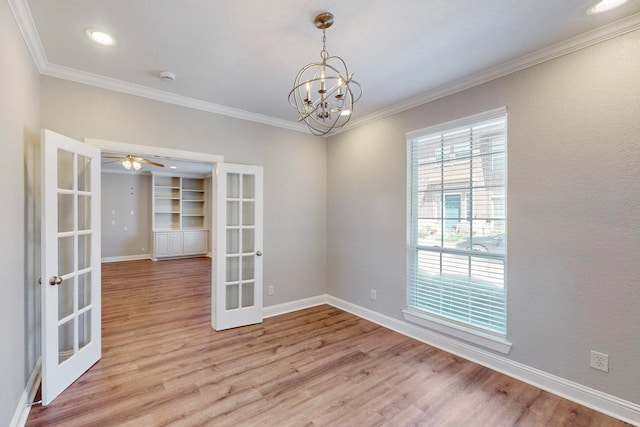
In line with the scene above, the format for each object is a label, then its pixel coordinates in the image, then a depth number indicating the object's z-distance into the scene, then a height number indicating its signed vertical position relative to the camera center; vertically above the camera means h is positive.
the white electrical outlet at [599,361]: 2.05 -1.10
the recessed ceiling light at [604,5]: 1.78 +1.34
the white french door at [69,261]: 2.12 -0.40
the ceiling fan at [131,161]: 5.82 +1.12
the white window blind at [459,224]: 2.66 -0.11
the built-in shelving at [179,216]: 8.28 -0.07
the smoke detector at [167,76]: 2.70 +1.35
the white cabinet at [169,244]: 8.11 -0.89
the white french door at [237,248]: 3.50 -0.45
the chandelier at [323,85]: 1.68 +1.33
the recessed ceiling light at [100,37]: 2.12 +1.37
